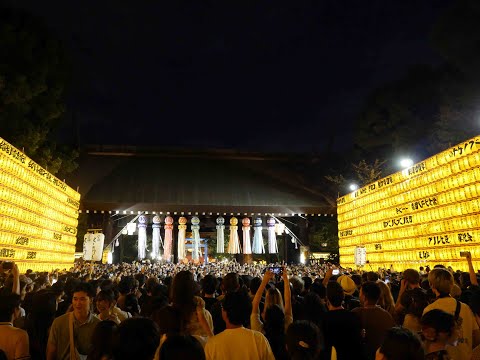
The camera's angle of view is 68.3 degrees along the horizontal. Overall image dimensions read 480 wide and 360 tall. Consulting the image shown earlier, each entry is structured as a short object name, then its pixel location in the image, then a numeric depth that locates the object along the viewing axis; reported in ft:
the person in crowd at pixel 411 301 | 12.88
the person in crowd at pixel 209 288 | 16.92
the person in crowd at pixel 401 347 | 6.96
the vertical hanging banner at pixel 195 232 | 86.94
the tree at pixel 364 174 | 86.32
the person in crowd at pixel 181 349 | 6.50
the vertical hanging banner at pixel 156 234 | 85.61
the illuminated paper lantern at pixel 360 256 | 58.08
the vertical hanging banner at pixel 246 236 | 84.74
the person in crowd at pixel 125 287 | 18.16
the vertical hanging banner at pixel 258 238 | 85.61
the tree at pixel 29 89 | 51.21
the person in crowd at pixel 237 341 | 8.93
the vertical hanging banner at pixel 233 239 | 84.12
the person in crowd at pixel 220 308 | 14.69
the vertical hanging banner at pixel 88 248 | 48.19
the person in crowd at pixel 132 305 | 16.92
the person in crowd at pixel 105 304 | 13.12
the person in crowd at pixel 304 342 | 8.03
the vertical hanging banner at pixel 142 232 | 83.46
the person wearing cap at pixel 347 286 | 19.19
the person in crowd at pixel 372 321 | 12.13
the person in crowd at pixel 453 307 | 11.53
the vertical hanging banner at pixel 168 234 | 85.11
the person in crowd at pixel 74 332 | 11.13
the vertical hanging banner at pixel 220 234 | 83.97
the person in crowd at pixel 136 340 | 6.89
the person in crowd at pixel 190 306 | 11.41
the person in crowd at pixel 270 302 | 12.59
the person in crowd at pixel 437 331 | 8.44
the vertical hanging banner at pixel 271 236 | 84.17
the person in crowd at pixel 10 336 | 10.23
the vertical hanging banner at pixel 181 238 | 86.02
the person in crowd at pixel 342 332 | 10.69
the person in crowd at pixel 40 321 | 13.20
